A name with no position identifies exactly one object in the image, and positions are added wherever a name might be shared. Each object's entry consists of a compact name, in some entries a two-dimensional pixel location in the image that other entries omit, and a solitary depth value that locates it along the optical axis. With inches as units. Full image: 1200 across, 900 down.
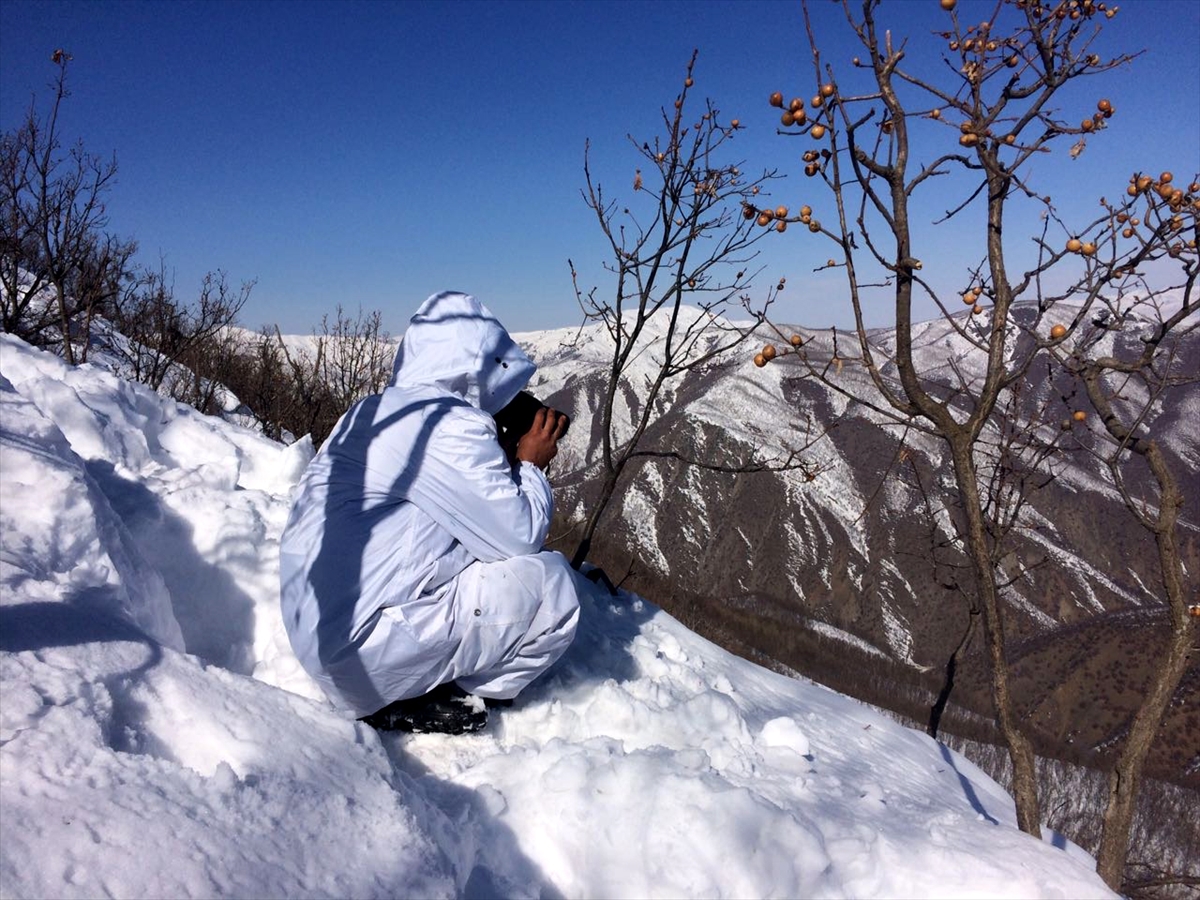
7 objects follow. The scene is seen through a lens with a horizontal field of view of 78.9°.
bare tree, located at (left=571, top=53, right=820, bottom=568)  236.8
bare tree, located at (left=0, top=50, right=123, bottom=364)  416.8
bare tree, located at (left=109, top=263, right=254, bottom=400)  467.2
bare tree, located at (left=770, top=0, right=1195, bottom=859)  101.7
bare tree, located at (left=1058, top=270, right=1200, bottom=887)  117.2
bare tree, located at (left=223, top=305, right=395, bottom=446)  447.2
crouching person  97.9
